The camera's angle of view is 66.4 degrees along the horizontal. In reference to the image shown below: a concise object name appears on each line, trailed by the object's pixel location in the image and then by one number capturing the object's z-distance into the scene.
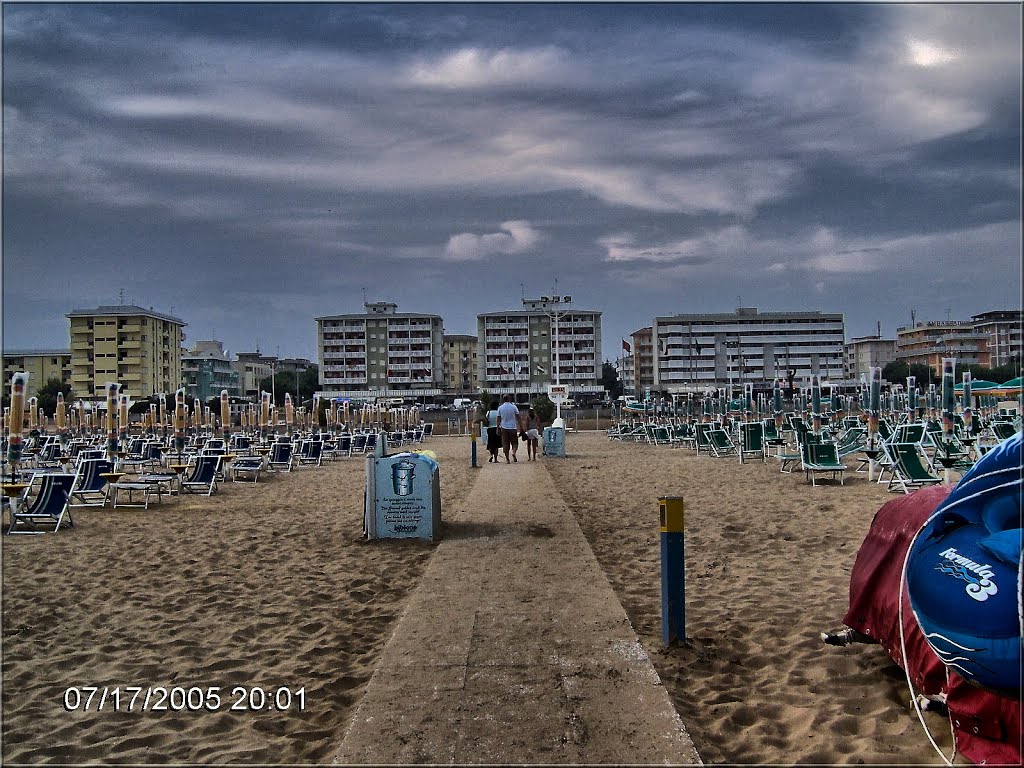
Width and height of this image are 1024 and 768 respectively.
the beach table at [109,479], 12.17
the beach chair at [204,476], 13.73
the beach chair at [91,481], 12.03
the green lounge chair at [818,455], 12.84
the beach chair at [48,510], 9.51
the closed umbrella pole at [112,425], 15.39
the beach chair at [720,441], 19.84
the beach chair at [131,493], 11.99
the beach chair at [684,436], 26.25
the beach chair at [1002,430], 17.17
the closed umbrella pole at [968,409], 20.12
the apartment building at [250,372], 112.00
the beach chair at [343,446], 26.72
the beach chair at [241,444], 21.35
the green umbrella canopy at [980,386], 34.34
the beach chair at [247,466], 16.66
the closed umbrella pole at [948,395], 15.59
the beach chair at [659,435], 29.31
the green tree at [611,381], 117.44
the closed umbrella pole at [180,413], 23.39
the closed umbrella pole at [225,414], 22.89
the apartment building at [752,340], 98.94
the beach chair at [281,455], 18.91
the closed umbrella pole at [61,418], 26.70
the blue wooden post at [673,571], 4.47
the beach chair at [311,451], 21.81
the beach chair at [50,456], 18.17
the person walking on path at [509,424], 18.78
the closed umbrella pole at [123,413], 17.93
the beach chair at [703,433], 21.65
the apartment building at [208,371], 96.86
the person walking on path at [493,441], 19.27
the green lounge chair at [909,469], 10.77
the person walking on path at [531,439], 20.40
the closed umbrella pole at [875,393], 22.14
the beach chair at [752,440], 18.22
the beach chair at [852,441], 14.91
